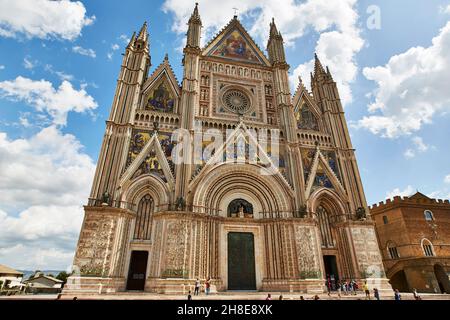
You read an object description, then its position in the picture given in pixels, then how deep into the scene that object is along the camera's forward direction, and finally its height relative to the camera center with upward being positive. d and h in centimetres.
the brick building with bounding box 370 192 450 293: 2297 +341
